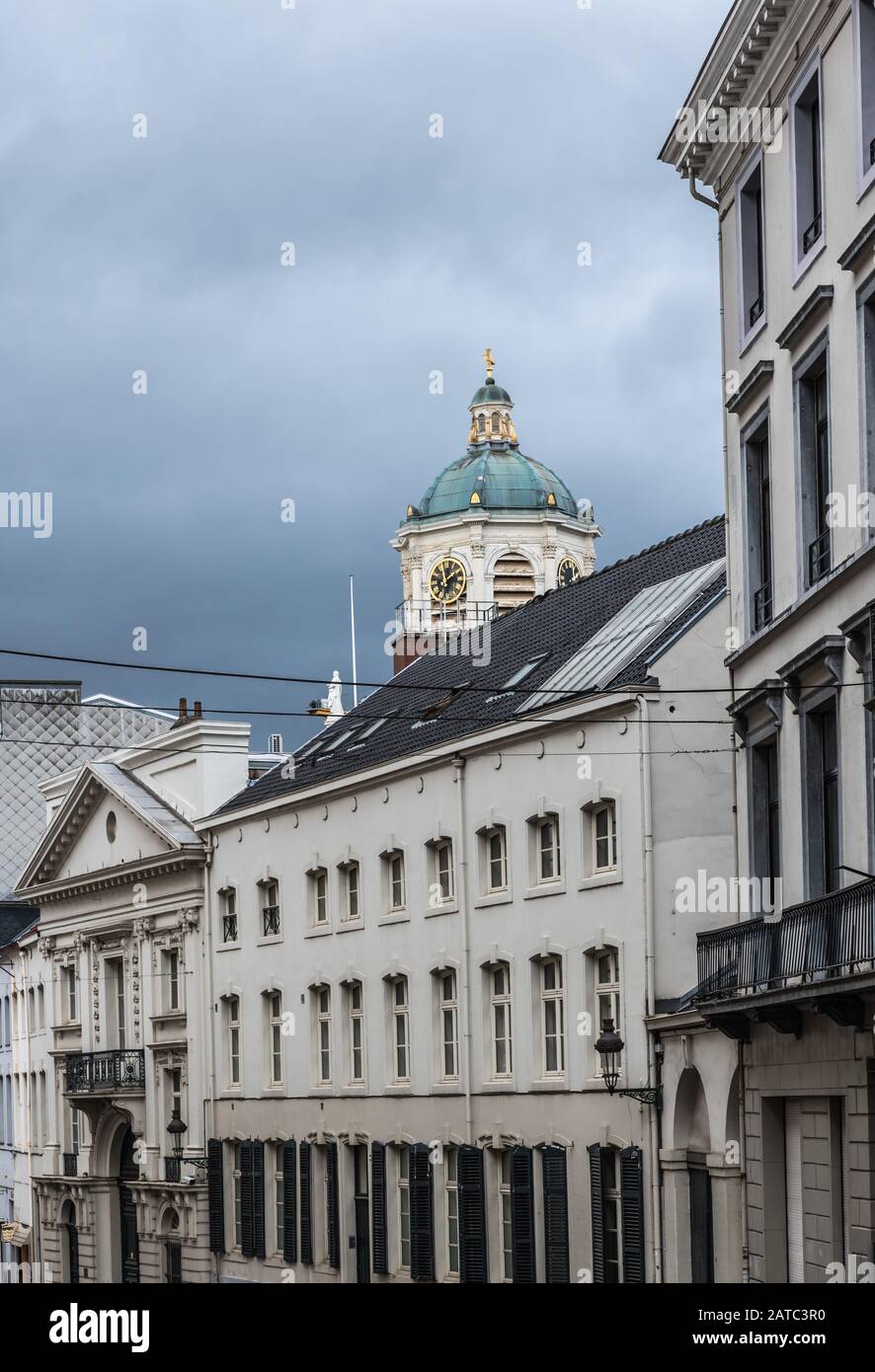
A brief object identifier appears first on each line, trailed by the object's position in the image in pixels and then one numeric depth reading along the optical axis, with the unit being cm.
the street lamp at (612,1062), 3628
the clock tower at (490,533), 12712
